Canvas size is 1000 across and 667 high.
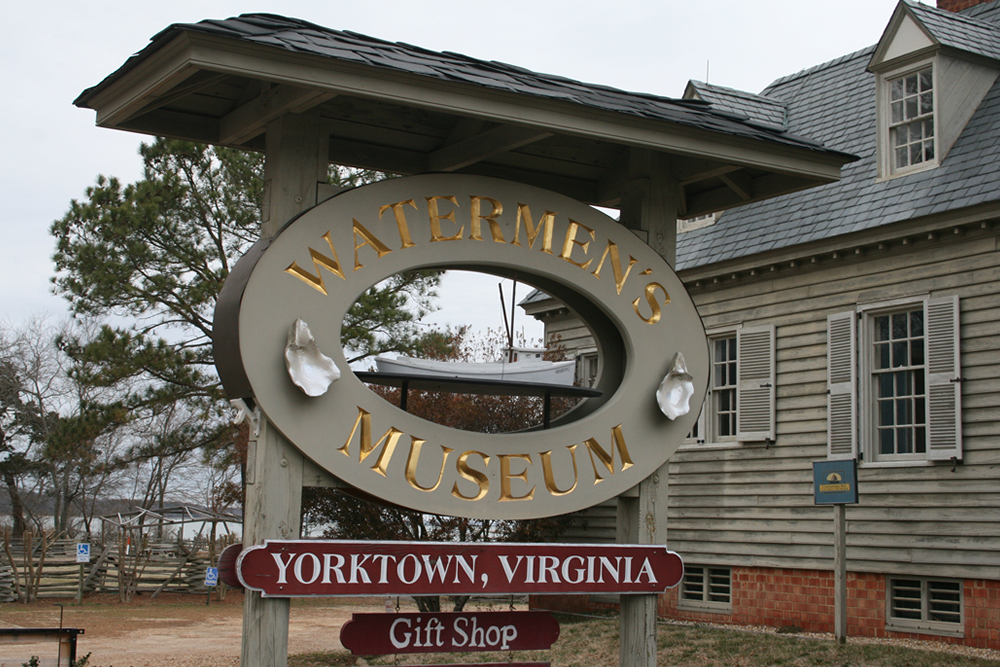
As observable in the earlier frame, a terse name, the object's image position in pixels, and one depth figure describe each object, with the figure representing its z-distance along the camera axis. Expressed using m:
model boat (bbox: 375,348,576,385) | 6.36
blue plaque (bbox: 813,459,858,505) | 11.89
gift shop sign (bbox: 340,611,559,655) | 5.82
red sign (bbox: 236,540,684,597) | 5.46
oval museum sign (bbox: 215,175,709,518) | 5.57
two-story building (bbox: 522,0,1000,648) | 12.05
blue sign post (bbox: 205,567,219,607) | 23.49
